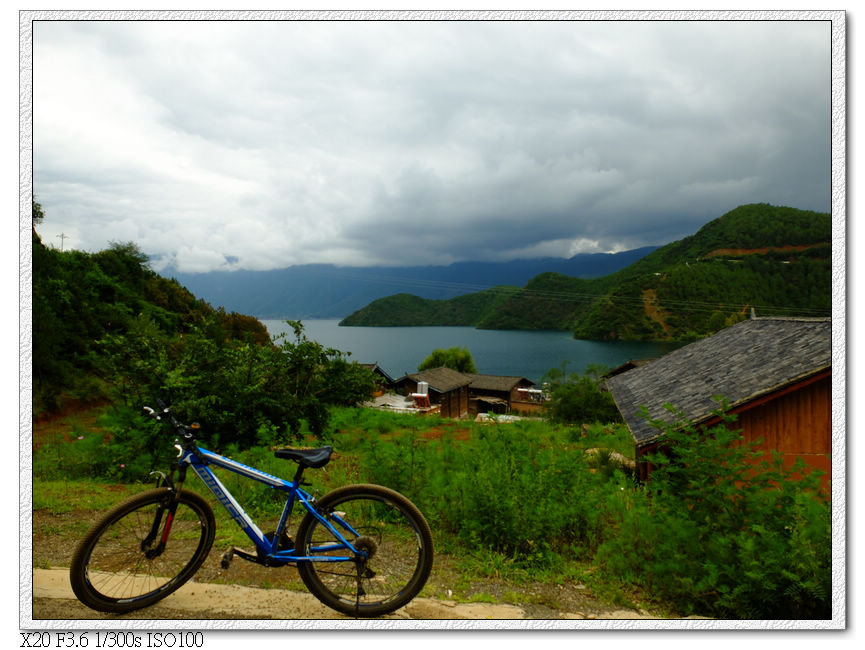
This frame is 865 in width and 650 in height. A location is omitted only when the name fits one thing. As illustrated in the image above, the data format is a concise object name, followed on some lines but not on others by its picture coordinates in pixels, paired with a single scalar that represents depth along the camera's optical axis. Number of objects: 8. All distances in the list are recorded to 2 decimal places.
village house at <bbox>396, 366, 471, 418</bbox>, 38.98
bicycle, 2.56
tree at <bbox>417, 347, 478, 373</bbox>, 58.00
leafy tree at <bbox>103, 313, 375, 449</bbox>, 7.12
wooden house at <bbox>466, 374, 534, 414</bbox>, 46.62
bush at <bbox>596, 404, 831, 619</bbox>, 2.71
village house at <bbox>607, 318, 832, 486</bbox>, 6.20
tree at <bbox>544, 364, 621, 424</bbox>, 26.77
